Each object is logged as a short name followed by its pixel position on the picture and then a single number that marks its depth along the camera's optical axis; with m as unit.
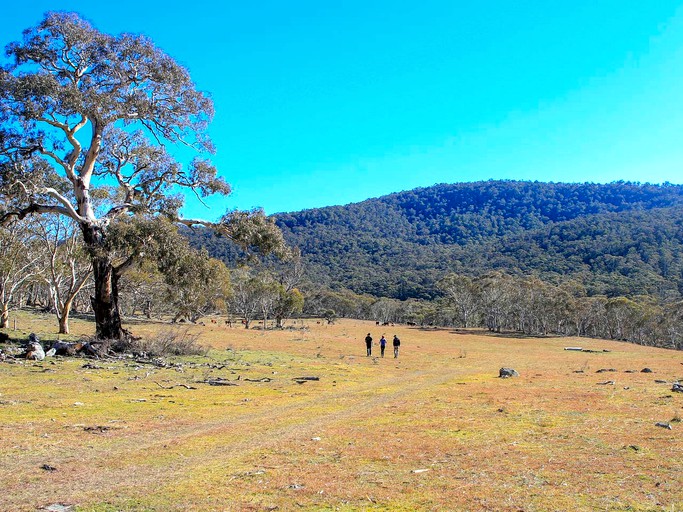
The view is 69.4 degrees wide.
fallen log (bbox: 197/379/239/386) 16.72
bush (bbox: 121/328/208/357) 21.86
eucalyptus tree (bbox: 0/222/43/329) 32.22
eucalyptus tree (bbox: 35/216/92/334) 28.16
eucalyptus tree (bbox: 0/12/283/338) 19.91
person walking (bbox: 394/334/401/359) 32.47
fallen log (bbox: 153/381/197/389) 15.19
